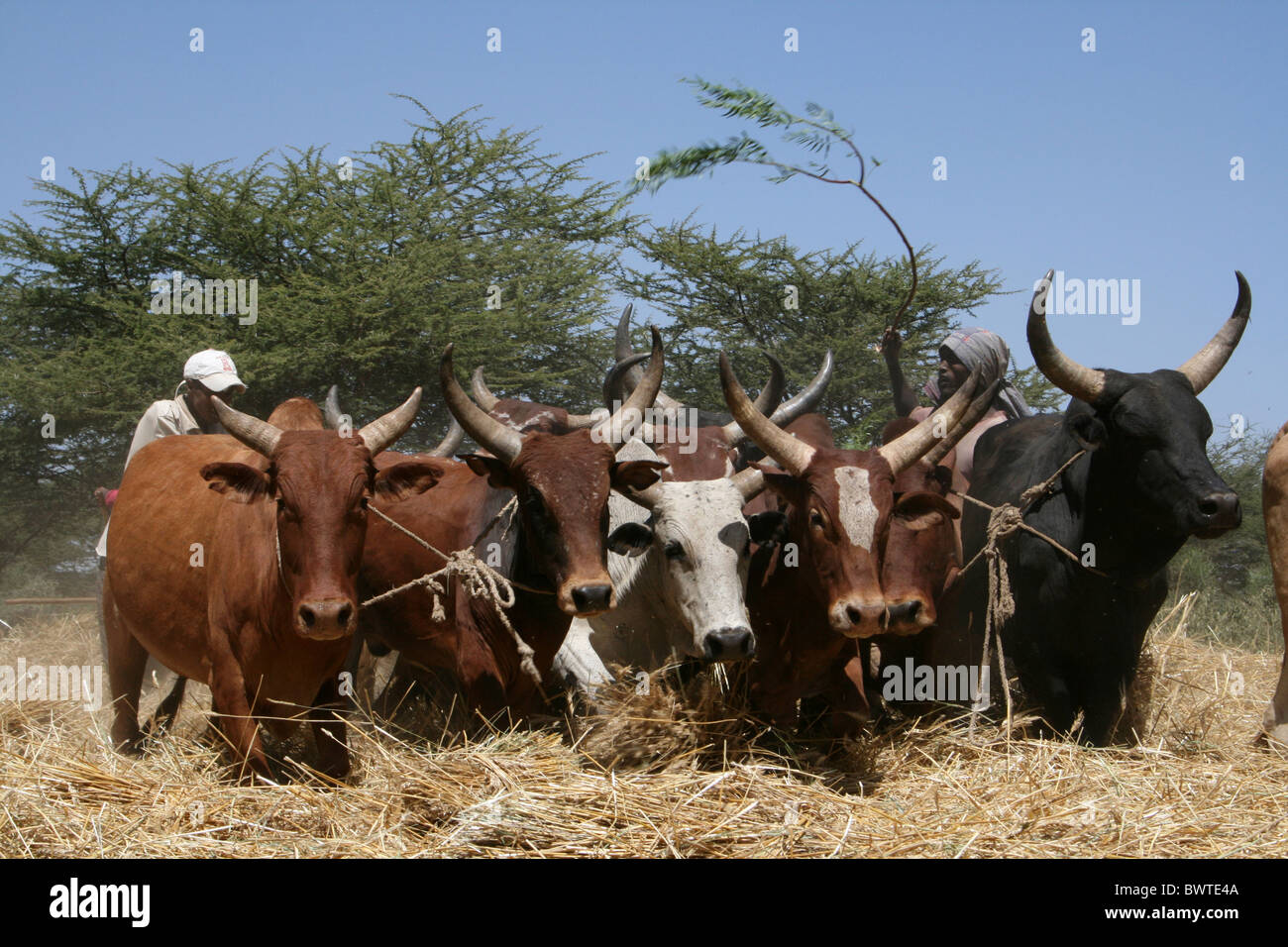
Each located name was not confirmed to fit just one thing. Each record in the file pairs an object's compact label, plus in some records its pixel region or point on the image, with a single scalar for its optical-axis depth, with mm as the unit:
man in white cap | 7074
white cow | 5047
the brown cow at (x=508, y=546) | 4941
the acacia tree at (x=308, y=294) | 11289
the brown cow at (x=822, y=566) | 4887
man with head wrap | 7719
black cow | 5262
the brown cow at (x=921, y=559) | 5219
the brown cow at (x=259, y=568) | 4727
